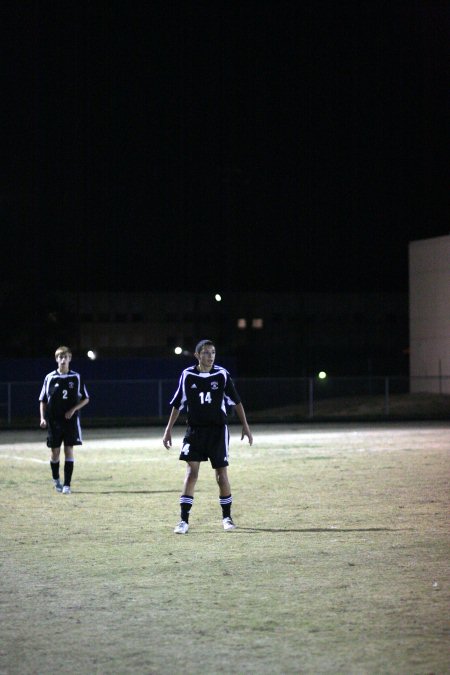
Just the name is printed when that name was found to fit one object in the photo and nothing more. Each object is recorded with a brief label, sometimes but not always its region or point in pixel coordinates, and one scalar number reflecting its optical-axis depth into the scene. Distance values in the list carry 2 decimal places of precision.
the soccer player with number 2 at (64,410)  16.72
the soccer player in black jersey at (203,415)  12.24
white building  50.59
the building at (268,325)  74.81
